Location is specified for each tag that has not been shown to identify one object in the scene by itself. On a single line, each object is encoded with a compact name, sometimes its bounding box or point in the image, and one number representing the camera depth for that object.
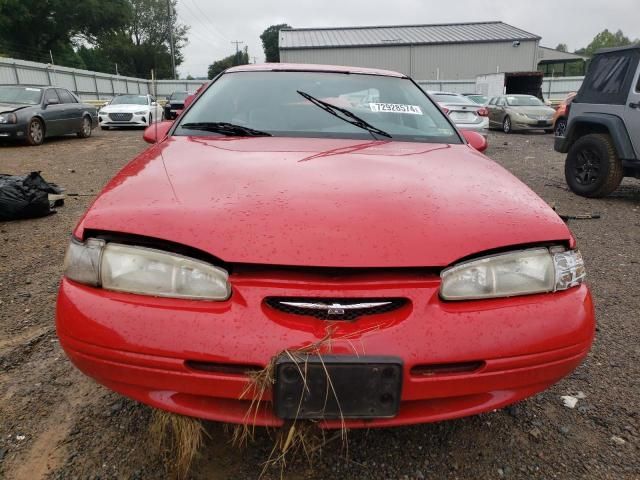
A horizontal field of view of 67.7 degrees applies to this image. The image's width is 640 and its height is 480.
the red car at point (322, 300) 1.24
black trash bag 4.71
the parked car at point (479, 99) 18.13
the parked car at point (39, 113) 9.91
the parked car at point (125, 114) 15.36
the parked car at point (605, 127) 5.55
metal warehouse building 37.72
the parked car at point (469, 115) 11.36
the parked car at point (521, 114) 15.31
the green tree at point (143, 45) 55.69
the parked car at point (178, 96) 18.56
